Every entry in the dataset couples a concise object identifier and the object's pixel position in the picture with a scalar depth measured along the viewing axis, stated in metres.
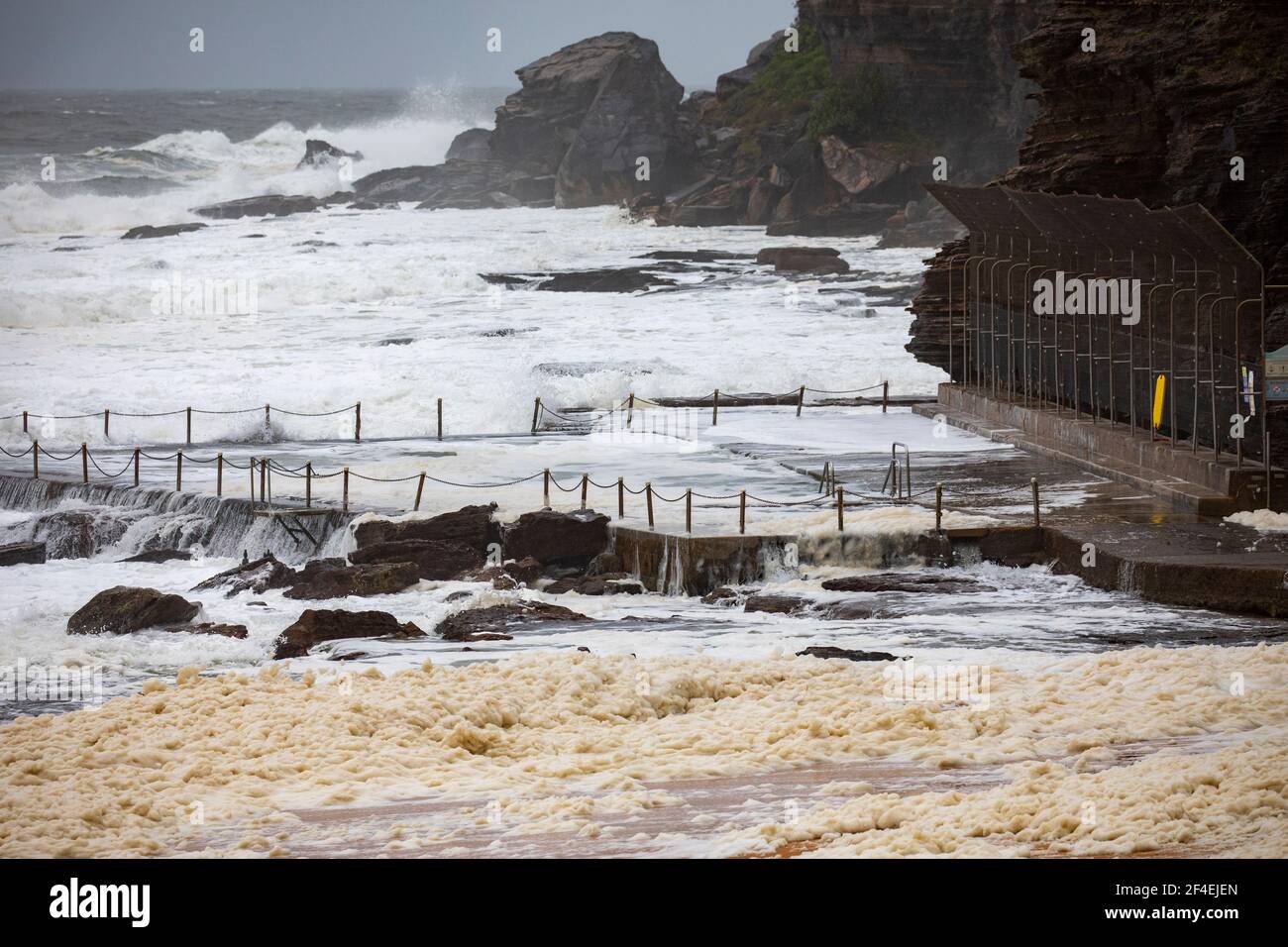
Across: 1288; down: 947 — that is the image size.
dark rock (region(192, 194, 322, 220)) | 80.31
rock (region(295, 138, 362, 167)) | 96.38
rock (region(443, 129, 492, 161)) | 100.56
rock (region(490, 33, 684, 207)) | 89.44
